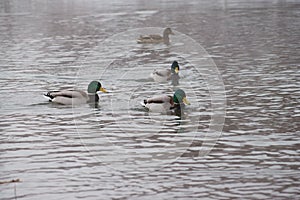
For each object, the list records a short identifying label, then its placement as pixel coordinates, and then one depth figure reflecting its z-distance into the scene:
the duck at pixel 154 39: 31.12
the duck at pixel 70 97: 17.84
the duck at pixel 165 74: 21.11
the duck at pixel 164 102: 16.84
